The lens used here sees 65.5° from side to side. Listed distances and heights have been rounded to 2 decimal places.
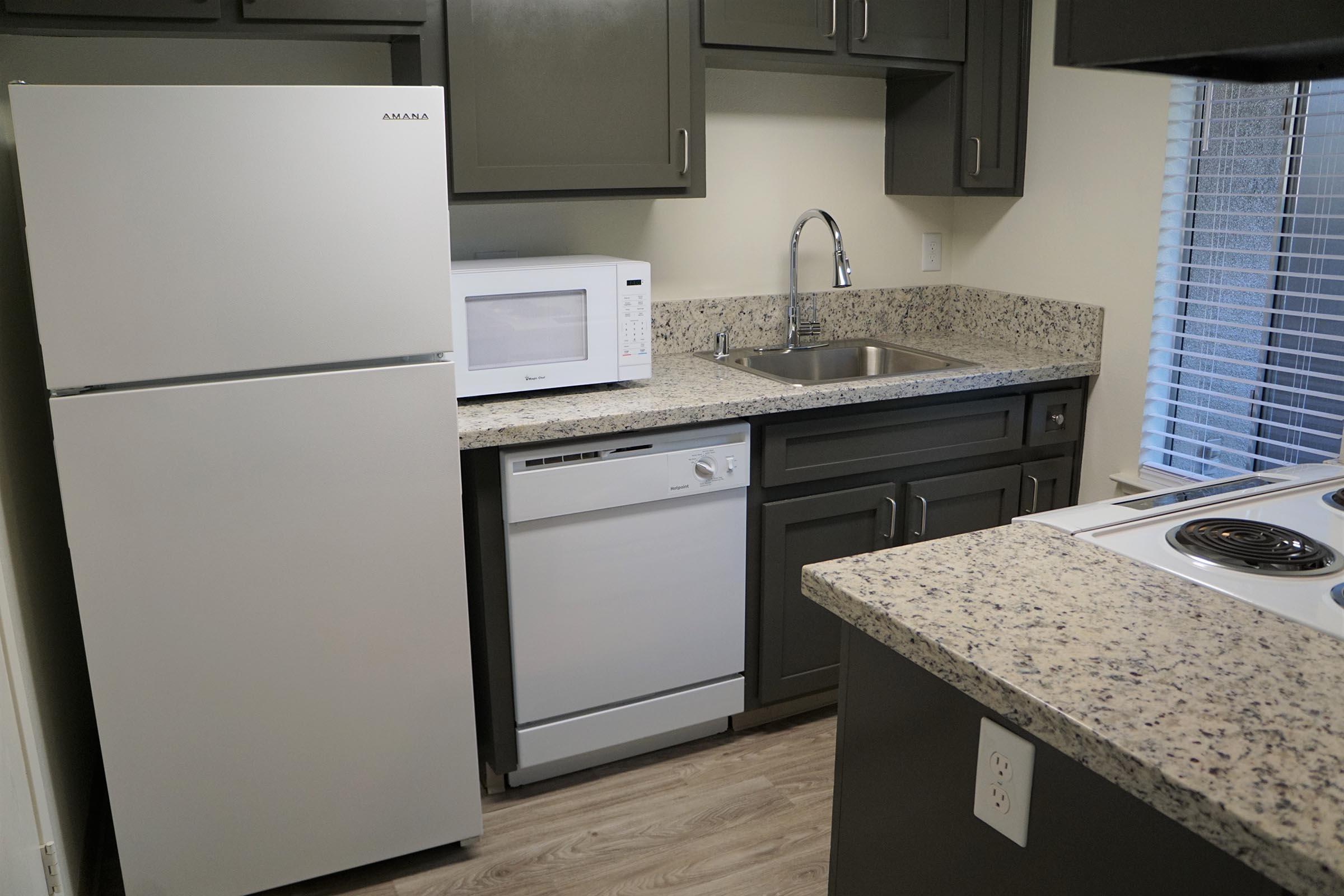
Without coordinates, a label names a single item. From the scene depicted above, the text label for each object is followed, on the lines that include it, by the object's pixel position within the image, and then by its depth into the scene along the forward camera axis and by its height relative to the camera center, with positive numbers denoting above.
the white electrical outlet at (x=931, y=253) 3.35 -0.11
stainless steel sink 2.97 -0.41
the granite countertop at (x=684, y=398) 2.19 -0.40
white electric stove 1.23 -0.43
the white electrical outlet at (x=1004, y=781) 1.08 -0.59
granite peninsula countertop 0.83 -0.45
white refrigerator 1.70 -0.40
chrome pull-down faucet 2.76 -0.15
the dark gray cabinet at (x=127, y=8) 1.87 +0.40
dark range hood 0.83 +0.15
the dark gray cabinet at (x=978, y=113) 2.92 +0.29
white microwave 2.28 -0.22
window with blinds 2.38 -0.17
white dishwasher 2.27 -0.82
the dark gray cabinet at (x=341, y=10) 2.03 +0.42
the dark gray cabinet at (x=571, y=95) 2.26 +0.28
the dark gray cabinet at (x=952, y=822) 0.96 -0.62
